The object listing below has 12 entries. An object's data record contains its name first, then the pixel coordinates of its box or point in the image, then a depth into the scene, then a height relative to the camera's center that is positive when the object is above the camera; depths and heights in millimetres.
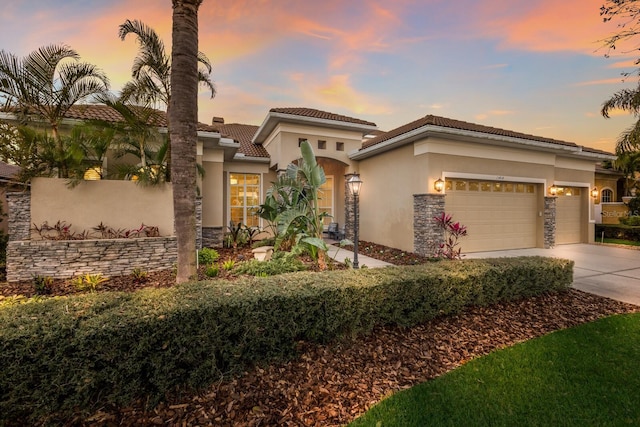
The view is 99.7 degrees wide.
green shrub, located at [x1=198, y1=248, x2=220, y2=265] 7988 -1479
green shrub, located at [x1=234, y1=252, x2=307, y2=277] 6504 -1469
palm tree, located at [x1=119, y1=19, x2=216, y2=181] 7762 +4119
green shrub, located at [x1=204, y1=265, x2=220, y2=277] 6406 -1524
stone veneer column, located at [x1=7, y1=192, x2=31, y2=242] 7137 -197
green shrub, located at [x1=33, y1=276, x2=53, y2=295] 5691 -1643
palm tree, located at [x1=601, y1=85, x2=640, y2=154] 9977 +3766
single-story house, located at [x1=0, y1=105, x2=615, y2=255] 9922 +1296
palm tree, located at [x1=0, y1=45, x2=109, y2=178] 6992 +3411
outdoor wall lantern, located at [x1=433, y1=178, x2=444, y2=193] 9680 +787
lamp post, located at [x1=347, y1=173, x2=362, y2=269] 7159 +567
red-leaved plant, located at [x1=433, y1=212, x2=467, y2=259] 7457 -714
